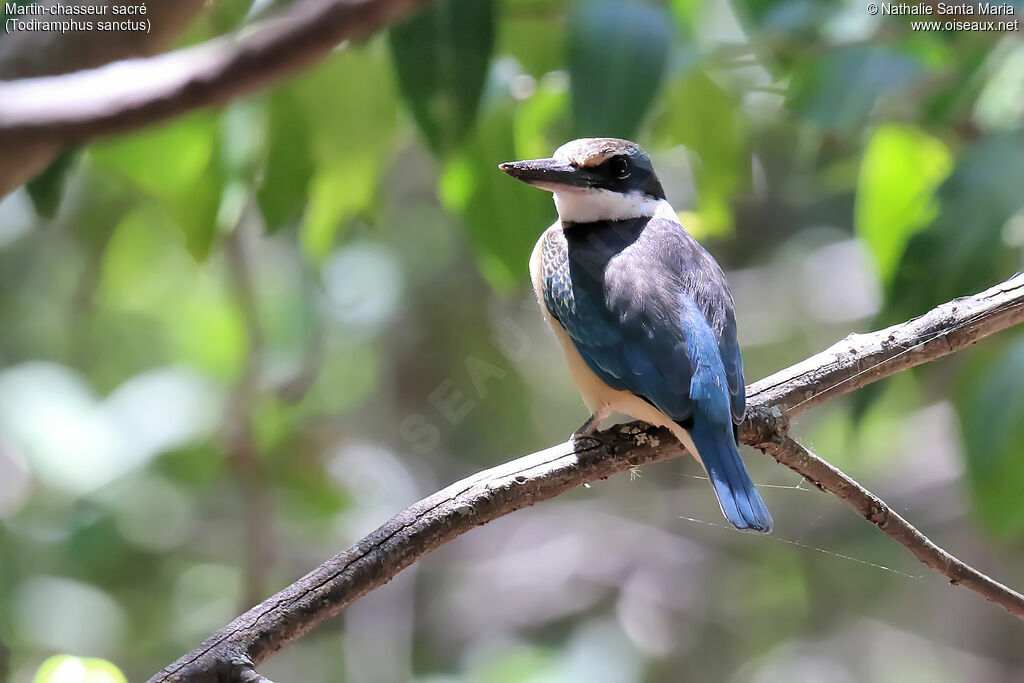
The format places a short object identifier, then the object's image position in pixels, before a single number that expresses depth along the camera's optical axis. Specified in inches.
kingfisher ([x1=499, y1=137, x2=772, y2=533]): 177.3
